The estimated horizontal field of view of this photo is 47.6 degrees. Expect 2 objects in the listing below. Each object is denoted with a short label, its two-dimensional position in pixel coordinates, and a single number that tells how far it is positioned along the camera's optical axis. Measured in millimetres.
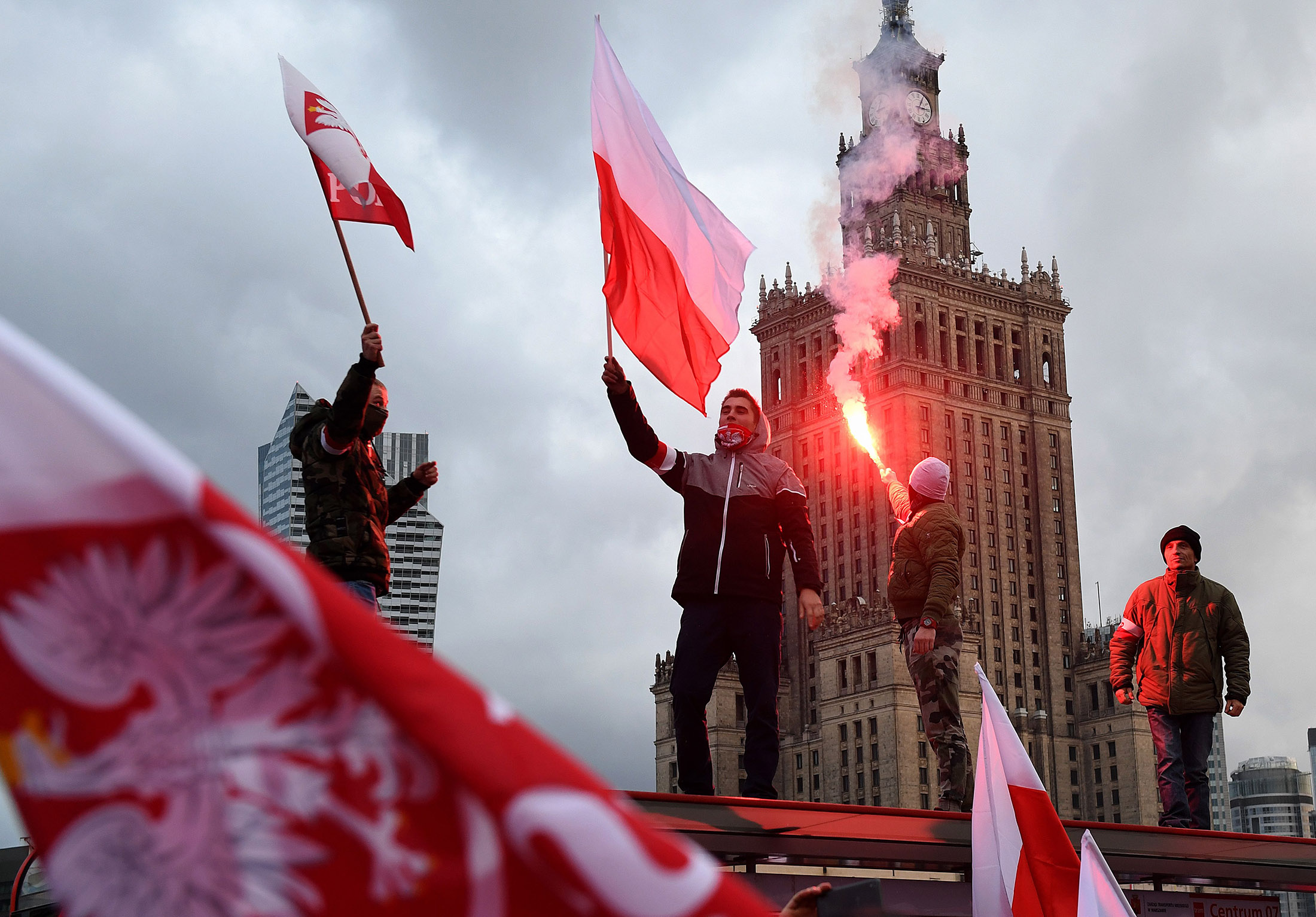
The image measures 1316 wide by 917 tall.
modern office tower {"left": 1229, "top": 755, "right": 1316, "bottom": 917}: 122938
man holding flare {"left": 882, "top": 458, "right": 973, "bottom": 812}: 8422
